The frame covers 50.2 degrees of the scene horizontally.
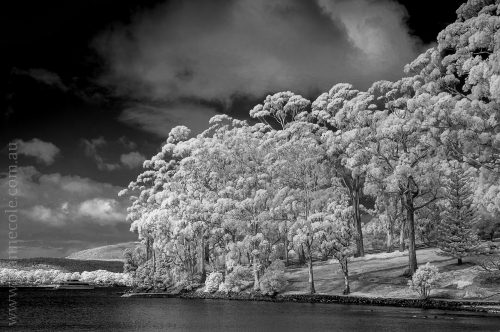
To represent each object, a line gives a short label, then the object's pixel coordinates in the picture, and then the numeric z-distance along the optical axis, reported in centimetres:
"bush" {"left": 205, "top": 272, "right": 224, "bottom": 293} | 7000
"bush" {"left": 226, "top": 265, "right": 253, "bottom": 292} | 6675
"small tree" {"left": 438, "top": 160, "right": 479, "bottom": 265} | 5616
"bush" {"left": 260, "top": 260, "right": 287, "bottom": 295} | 6231
